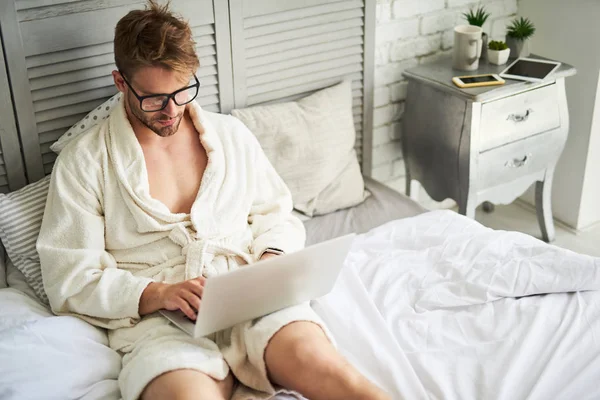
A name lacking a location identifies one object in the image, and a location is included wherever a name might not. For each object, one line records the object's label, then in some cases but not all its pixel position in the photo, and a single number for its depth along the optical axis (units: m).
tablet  2.40
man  1.46
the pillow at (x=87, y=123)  1.91
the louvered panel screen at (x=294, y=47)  2.18
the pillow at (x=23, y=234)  1.76
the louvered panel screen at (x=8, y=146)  1.87
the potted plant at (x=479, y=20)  2.50
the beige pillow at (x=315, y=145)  2.21
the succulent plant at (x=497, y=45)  2.50
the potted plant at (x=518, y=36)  2.54
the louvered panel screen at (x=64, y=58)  1.86
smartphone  2.32
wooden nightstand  2.33
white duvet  1.45
